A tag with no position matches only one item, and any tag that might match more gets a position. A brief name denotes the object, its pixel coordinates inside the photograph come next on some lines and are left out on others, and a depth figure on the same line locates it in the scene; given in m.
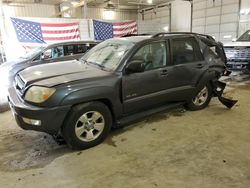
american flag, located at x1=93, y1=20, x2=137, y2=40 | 11.09
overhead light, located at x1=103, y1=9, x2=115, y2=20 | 18.58
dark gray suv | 2.82
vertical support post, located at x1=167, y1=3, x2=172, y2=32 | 16.76
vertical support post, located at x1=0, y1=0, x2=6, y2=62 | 8.92
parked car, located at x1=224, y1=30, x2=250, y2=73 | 7.65
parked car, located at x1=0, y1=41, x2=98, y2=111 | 6.19
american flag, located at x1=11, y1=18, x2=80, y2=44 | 9.20
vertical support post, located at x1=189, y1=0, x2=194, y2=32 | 14.77
